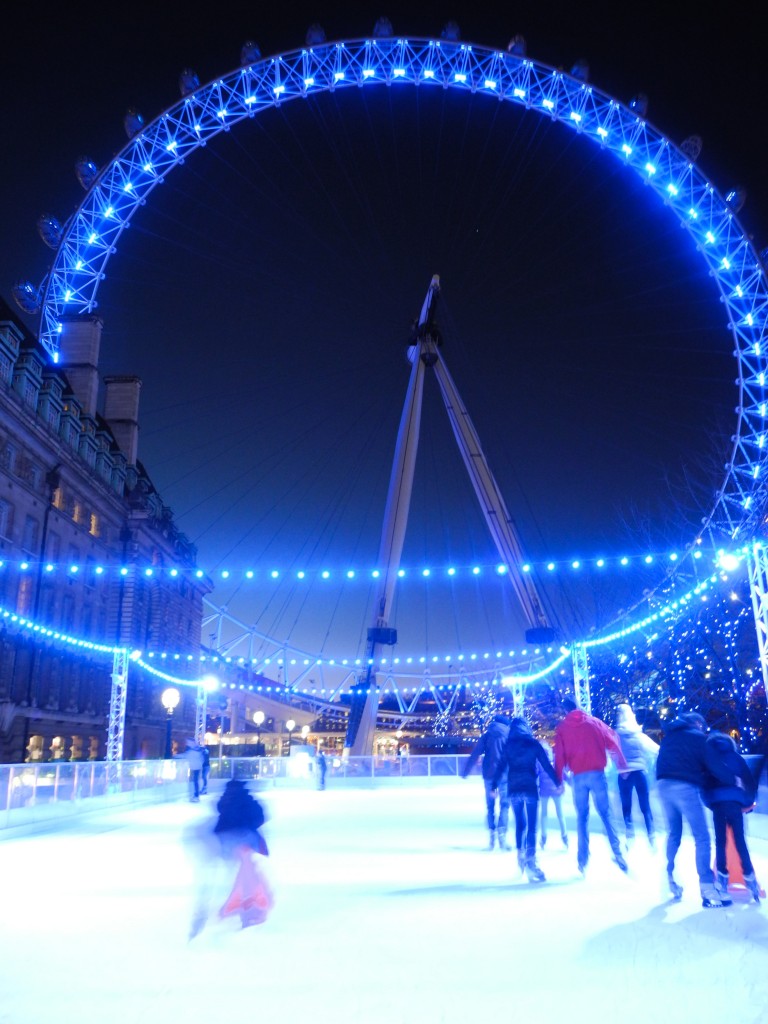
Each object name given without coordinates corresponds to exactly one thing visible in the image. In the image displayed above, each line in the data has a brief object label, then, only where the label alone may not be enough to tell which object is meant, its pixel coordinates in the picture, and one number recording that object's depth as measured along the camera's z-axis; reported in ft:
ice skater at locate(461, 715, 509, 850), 46.01
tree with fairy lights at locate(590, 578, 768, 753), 137.39
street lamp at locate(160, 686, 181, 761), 101.96
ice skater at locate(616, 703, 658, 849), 37.68
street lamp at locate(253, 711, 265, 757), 145.34
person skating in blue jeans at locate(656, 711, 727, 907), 27.22
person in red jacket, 33.63
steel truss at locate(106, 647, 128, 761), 116.98
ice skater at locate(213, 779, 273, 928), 25.44
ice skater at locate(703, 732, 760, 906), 27.45
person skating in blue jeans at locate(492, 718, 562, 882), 33.42
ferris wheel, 105.91
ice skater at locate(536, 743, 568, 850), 37.52
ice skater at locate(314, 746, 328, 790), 124.98
